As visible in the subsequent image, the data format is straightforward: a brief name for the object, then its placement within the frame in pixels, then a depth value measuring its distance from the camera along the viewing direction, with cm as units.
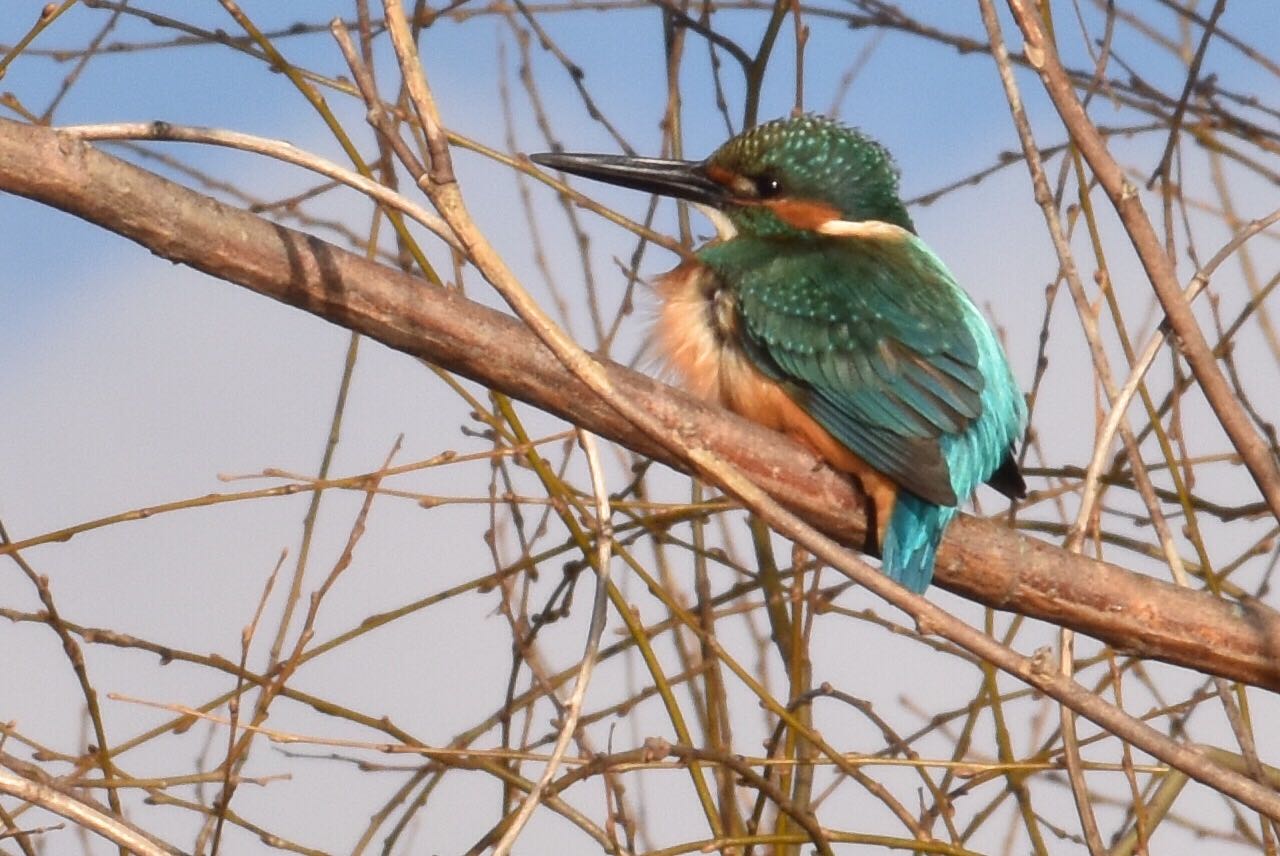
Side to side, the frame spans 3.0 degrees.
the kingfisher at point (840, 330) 452
